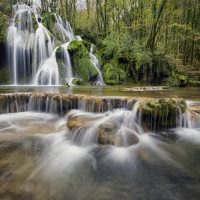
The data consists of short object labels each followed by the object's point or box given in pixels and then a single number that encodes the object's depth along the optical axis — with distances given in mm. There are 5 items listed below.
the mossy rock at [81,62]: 15258
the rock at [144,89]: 10490
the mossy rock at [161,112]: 6004
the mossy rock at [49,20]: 19516
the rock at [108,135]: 5000
